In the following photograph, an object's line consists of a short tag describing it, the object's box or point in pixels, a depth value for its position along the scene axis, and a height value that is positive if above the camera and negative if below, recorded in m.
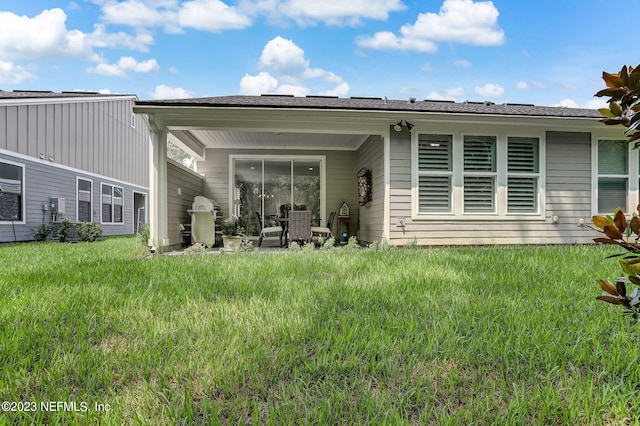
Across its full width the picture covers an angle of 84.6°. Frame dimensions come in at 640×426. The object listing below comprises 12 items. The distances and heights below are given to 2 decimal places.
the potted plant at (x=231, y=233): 8.00 -0.54
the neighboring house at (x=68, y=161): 9.93 +1.80
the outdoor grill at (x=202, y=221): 7.95 -0.22
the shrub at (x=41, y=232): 10.53 -0.64
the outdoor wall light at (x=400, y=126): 6.84 +1.69
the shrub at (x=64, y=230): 10.52 -0.58
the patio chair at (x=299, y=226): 7.66 -0.32
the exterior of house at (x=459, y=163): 6.67 +1.01
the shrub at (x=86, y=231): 10.69 -0.62
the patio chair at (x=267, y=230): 8.48 -0.45
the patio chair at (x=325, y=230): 8.34 -0.44
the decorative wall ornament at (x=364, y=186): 8.49 +0.63
